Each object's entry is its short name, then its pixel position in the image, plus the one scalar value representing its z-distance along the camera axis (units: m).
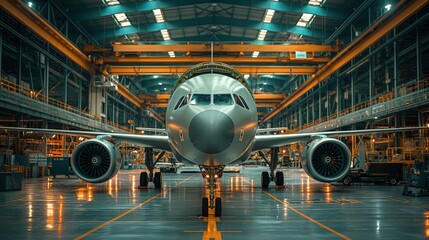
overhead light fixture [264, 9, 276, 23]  44.81
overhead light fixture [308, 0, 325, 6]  41.47
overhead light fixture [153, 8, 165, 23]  44.93
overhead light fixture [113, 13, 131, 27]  45.22
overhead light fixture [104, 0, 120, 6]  40.78
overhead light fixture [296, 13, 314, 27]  45.33
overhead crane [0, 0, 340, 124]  39.50
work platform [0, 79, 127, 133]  29.25
